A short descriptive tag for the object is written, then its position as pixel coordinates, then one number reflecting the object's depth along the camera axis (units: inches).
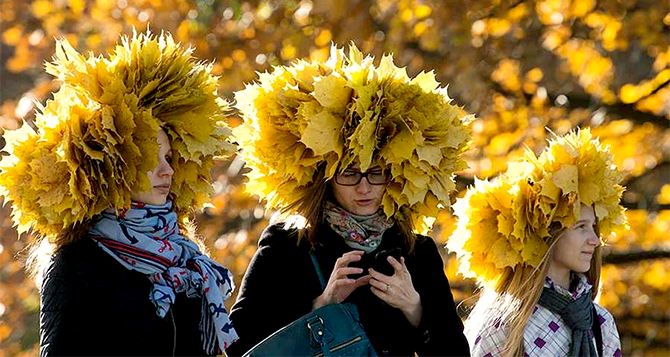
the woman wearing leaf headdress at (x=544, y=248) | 453.1
